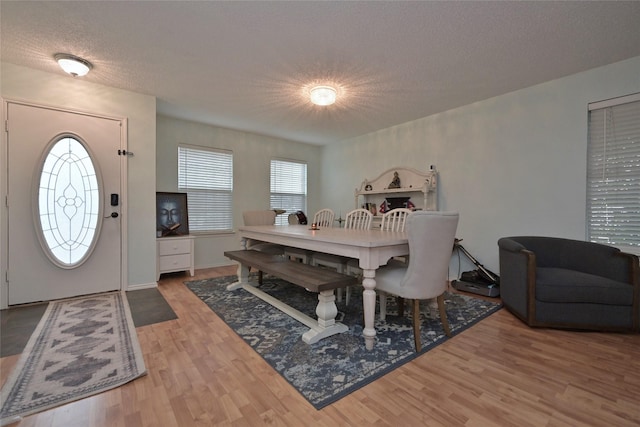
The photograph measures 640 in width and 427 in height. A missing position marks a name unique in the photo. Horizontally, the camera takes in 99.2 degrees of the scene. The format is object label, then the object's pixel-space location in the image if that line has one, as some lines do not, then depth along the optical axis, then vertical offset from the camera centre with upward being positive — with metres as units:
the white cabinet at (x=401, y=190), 4.29 +0.35
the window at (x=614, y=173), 2.74 +0.41
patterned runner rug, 1.53 -1.05
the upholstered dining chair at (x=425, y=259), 1.96 -0.36
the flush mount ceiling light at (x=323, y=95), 3.08 +1.33
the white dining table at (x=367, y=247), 2.05 -0.30
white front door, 2.95 +0.07
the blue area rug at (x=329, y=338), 1.71 -1.05
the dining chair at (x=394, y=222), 3.13 -0.14
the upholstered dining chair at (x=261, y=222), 3.88 -0.19
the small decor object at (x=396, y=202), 4.67 +0.16
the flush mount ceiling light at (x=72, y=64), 2.68 +1.46
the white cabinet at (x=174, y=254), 4.00 -0.67
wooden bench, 2.18 -0.60
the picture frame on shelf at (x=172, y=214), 4.39 -0.06
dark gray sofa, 2.31 -0.69
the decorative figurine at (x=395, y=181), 4.73 +0.52
